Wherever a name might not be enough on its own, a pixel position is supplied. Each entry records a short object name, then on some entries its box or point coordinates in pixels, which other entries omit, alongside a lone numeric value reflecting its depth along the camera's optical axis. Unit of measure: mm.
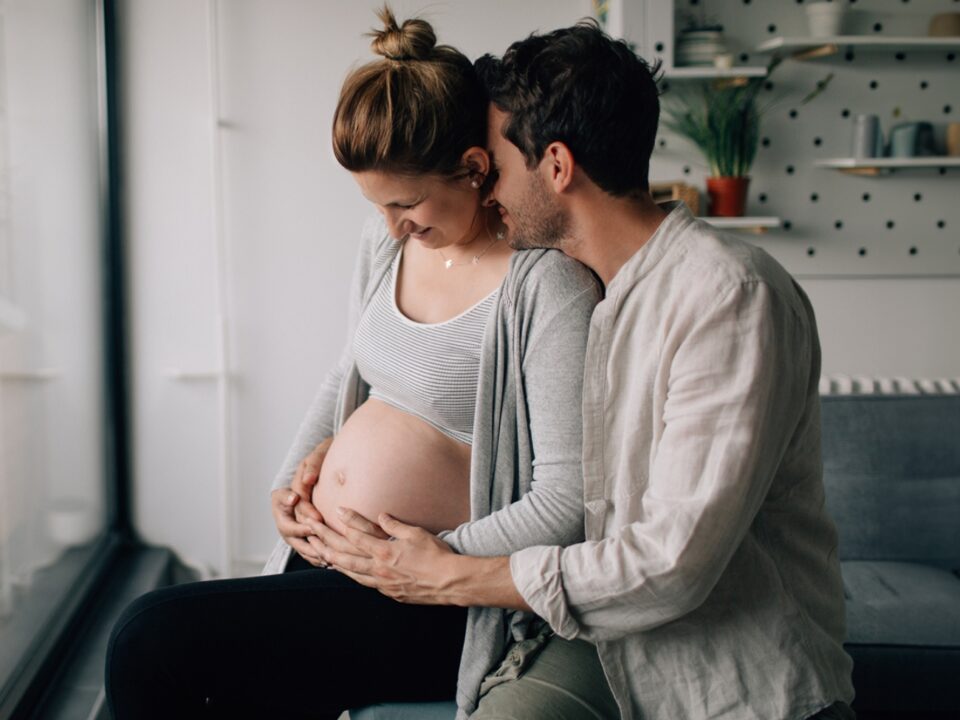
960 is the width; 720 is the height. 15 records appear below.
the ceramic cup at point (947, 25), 2562
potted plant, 2531
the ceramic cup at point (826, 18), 2508
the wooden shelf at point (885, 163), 2529
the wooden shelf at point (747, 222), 2518
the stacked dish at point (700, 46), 2516
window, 1809
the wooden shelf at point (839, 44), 2471
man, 1048
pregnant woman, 1225
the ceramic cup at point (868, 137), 2557
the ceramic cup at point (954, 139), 2592
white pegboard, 2635
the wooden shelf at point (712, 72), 2459
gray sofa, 2221
